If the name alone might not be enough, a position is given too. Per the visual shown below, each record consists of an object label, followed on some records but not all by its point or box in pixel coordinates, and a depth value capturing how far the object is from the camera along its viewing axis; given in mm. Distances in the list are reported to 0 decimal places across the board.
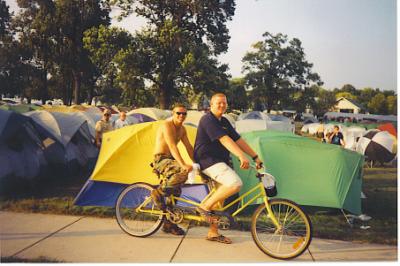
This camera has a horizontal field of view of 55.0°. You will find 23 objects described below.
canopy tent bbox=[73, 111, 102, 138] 10375
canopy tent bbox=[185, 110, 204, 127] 13695
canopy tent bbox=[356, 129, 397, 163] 12809
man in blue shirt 4500
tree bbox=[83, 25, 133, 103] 12812
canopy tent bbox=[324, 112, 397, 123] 16406
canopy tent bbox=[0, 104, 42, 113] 12826
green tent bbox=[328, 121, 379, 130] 18609
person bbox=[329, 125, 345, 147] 12059
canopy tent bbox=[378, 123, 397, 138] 11641
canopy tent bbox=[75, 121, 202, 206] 6168
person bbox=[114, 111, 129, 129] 9570
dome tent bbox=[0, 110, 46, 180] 6996
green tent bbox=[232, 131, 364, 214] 6051
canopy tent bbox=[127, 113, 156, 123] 15509
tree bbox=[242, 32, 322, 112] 18605
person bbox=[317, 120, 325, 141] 21077
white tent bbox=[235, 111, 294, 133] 19109
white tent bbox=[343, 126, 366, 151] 15461
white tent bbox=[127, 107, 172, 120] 15967
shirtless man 4789
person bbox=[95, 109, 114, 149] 8805
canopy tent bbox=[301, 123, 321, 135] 29306
